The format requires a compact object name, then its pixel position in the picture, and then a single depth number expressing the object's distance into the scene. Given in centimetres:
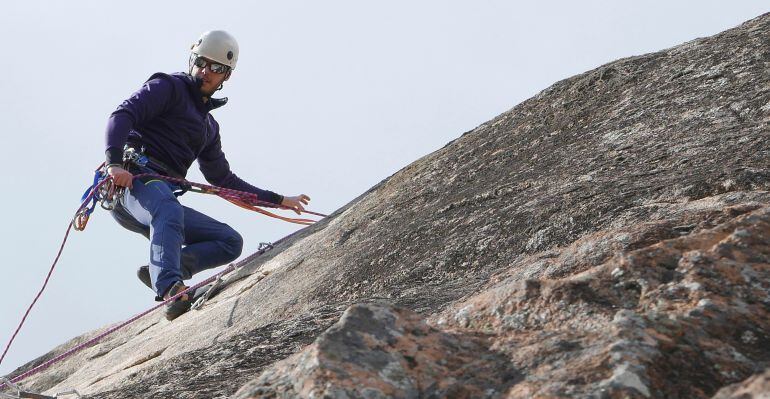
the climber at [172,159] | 1659
